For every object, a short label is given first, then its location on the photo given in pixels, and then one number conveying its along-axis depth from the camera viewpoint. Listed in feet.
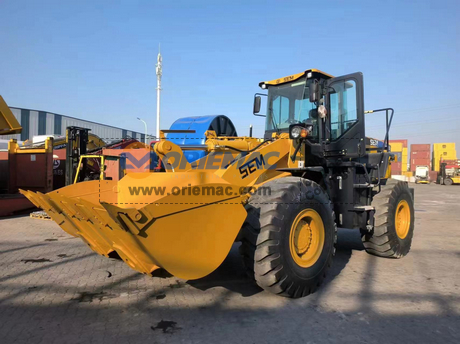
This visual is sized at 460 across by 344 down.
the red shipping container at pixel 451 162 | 126.03
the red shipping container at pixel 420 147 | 152.15
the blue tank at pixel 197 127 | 25.09
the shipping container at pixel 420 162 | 151.84
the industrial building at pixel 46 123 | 106.52
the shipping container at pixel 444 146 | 141.28
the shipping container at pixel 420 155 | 151.94
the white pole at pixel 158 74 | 77.41
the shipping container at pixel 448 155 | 139.85
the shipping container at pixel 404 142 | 156.78
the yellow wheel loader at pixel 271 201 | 10.51
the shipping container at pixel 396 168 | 147.64
